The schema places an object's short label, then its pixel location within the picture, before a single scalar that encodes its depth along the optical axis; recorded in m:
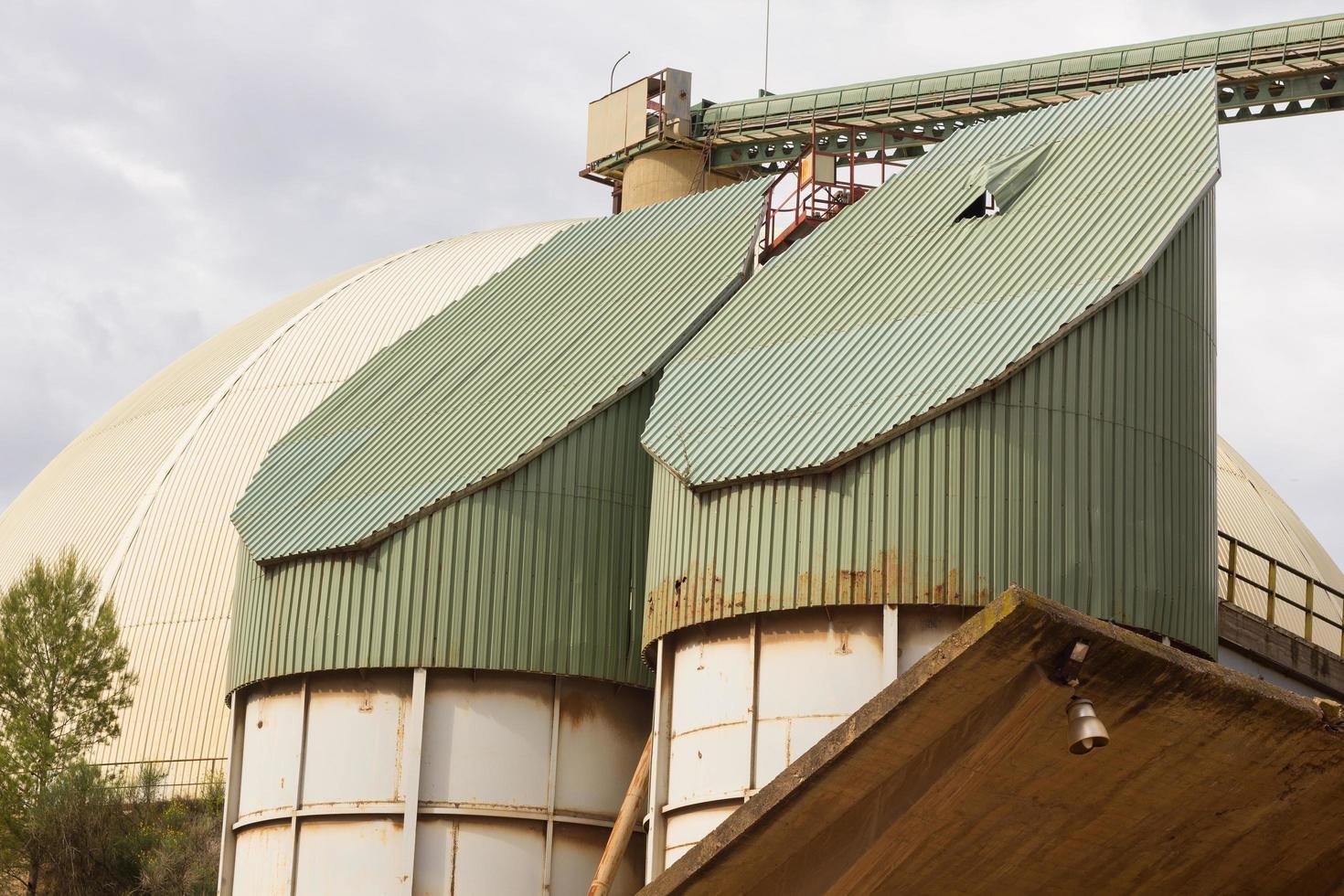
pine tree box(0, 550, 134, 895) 41.16
